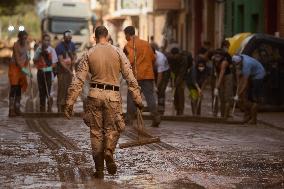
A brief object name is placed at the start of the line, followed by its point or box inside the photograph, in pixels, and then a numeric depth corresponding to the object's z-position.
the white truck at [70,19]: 53.16
